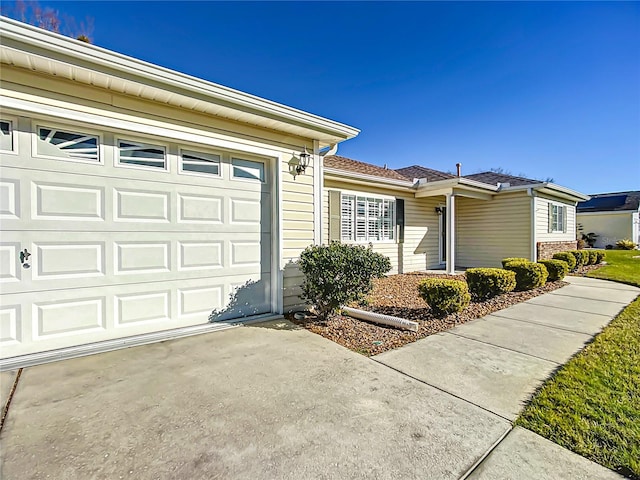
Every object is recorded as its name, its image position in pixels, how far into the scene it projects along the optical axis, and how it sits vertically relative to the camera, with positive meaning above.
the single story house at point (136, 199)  3.09 +0.52
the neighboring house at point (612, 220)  22.22 +1.36
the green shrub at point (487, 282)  5.90 -0.91
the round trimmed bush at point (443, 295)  4.72 -0.93
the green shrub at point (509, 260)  7.69 -0.62
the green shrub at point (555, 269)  7.92 -0.85
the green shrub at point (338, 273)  4.29 -0.52
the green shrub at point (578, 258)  10.63 -0.77
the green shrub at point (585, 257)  11.03 -0.74
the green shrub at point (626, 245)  19.92 -0.55
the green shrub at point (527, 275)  6.93 -0.89
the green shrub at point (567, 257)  9.68 -0.67
